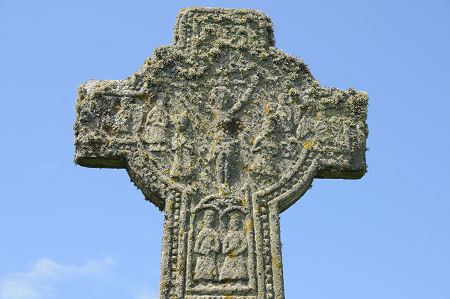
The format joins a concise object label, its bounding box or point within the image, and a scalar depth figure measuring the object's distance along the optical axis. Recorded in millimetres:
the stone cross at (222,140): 5434
